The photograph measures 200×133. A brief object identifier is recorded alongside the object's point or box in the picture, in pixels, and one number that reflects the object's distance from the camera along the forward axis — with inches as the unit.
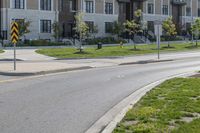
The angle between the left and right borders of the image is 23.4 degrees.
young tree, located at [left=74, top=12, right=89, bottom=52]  1846.2
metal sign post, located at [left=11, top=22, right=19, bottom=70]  943.7
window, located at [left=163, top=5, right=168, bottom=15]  3405.5
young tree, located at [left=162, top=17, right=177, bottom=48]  2409.6
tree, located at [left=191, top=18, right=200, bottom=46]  2479.1
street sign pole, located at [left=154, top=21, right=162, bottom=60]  1467.3
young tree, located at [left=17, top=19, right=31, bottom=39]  2159.2
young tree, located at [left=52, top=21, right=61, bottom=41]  2385.8
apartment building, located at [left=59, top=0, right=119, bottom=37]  2607.0
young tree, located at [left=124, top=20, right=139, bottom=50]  2053.9
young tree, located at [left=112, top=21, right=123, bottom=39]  2750.0
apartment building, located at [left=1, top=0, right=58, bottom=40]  2251.5
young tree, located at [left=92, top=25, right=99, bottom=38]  2638.3
